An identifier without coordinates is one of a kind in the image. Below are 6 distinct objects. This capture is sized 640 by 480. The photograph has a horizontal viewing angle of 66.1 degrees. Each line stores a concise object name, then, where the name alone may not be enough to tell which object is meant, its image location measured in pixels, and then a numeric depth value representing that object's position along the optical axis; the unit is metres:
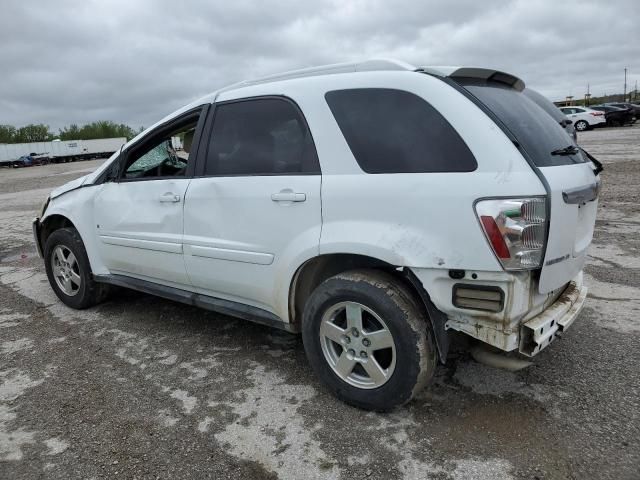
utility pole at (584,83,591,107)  64.36
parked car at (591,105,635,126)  32.84
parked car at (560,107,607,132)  31.16
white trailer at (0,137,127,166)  55.12
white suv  2.32
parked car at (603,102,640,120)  33.28
